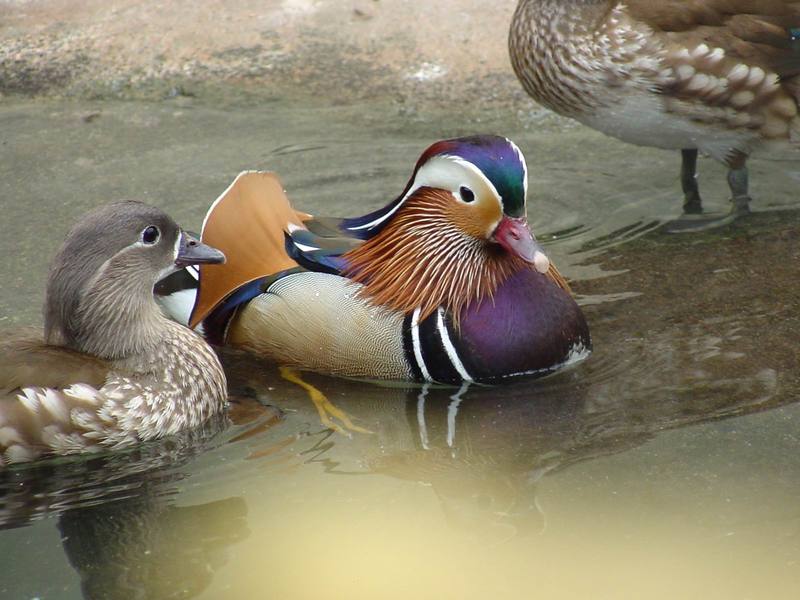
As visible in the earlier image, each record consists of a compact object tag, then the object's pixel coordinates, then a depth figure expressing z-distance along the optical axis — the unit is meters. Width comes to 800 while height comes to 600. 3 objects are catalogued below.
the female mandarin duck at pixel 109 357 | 7.46
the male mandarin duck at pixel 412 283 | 8.29
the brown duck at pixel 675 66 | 10.16
